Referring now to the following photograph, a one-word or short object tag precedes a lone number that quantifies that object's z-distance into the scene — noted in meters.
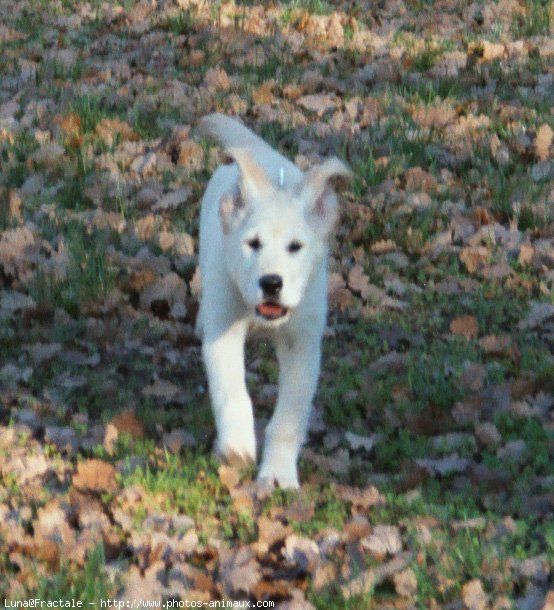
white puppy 10.12
